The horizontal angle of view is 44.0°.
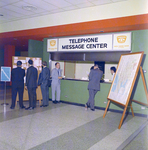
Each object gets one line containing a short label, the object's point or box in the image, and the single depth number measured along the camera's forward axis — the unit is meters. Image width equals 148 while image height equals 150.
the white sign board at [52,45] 7.27
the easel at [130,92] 4.19
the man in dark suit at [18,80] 5.85
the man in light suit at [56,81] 6.81
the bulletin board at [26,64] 6.72
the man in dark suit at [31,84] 5.89
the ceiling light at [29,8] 6.00
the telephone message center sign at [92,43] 5.75
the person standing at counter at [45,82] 6.25
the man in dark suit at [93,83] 5.89
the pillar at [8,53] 12.09
